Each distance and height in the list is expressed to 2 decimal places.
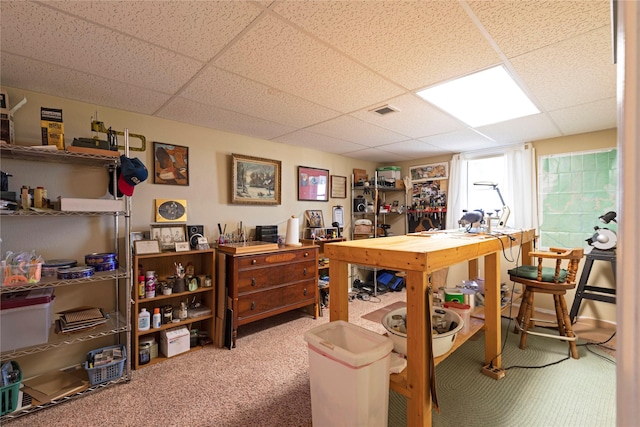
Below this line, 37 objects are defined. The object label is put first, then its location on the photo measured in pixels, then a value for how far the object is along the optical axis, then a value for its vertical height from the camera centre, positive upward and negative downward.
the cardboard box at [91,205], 1.87 +0.05
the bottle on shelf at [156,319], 2.37 -0.92
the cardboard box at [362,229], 4.40 -0.32
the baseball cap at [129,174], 2.03 +0.27
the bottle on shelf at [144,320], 2.29 -0.91
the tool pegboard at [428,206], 4.27 +0.04
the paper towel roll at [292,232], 3.26 -0.27
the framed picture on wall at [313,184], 3.79 +0.36
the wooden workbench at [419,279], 1.30 -0.40
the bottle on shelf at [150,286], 2.34 -0.64
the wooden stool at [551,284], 2.22 -0.63
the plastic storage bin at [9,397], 1.67 -1.12
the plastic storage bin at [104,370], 1.97 -1.16
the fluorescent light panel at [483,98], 1.93 +0.89
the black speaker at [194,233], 2.70 -0.22
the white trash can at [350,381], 1.22 -0.79
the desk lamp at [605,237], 2.79 -0.31
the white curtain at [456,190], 4.04 +0.26
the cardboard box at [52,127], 1.87 +0.58
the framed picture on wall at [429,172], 4.27 +0.59
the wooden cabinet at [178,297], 2.26 -0.80
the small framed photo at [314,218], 3.85 -0.12
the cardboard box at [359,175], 4.56 +0.56
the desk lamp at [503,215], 2.78 -0.07
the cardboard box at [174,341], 2.39 -1.14
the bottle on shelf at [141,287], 2.30 -0.64
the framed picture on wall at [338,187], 4.25 +0.35
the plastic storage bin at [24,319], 1.70 -0.68
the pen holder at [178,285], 2.52 -0.67
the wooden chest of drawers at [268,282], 2.61 -0.75
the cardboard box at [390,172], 4.62 +0.61
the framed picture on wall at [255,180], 3.12 +0.35
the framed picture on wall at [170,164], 2.61 +0.45
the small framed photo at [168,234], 2.54 -0.22
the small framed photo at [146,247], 2.30 -0.30
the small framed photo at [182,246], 2.52 -0.33
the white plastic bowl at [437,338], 1.53 -0.73
